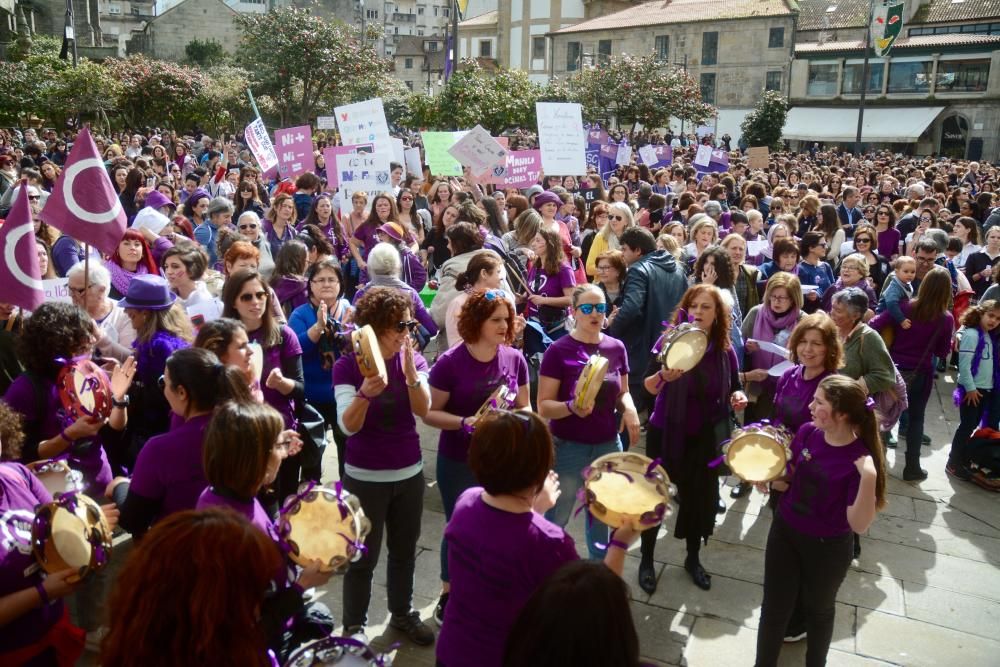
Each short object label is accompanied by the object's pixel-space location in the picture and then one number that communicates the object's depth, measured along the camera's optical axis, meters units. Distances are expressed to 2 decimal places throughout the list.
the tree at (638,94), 31.97
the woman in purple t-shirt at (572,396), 4.35
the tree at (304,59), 31.75
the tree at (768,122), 44.16
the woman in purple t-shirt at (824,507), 3.49
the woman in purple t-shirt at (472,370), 4.01
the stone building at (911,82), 45.34
